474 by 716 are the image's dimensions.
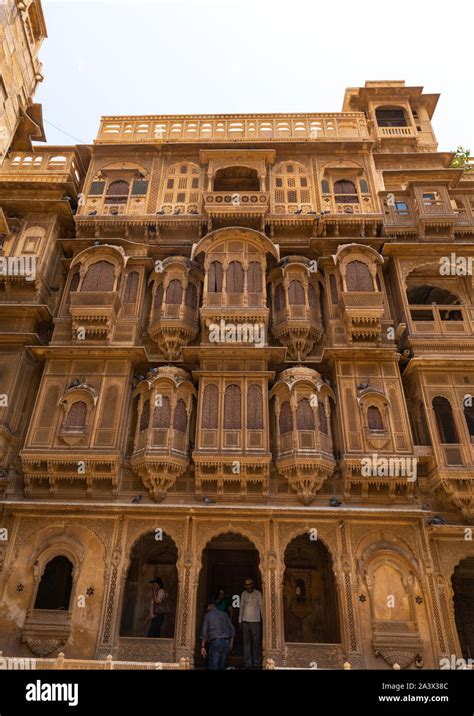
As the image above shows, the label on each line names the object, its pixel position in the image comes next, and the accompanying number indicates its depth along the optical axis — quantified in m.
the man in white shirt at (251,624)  13.66
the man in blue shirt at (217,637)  12.80
